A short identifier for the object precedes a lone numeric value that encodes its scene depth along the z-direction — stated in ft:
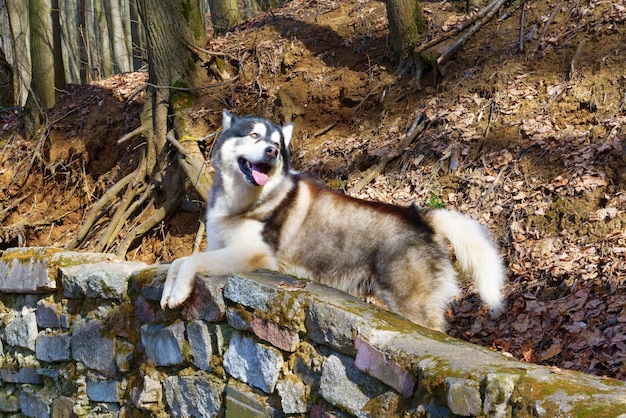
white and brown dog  12.76
